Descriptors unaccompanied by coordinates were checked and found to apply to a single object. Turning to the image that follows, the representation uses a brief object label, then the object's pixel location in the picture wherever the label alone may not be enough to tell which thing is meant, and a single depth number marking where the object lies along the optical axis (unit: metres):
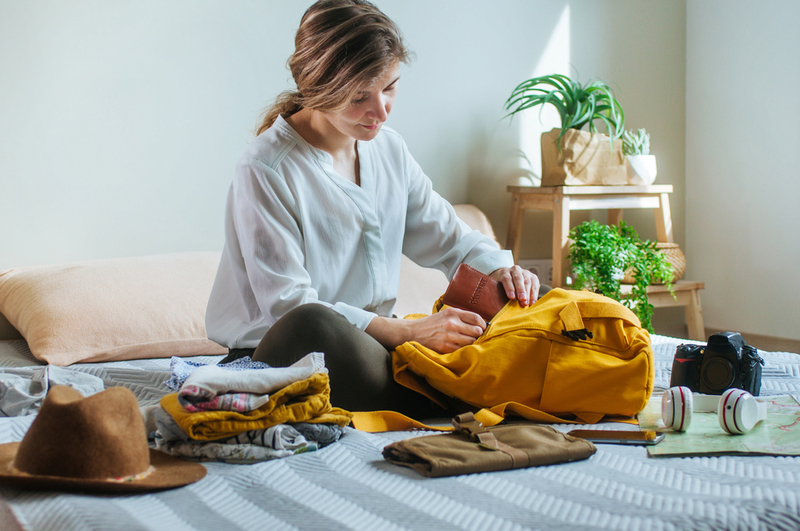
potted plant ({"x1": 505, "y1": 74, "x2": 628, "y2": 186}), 2.20
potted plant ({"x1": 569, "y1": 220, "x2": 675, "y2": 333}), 2.11
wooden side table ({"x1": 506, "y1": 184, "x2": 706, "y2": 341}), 2.19
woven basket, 2.37
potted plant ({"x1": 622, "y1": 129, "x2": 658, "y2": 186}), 2.34
